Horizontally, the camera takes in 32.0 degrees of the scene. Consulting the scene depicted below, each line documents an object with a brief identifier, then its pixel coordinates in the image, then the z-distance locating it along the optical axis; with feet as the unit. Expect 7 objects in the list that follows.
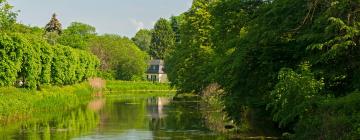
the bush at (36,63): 162.40
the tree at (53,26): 456.86
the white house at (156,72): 562.66
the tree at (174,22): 584.19
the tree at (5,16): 240.94
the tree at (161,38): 574.56
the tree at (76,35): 415.44
